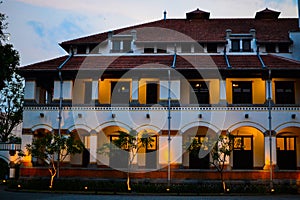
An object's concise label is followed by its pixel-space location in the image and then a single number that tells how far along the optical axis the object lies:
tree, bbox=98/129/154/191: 23.88
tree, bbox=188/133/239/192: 23.20
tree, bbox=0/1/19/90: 23.52
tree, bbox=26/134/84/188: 24.16
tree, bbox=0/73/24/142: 41.69
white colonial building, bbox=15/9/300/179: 25.75
